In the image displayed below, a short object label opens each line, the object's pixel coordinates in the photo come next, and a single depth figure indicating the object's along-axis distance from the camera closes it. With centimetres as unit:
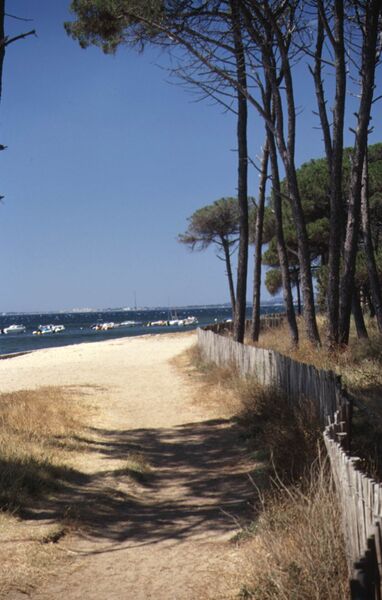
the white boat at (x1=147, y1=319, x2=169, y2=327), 11581
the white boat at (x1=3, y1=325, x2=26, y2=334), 12075
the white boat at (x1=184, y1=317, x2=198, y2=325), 11525
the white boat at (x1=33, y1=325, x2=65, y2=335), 11065
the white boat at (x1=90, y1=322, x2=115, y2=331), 11688
